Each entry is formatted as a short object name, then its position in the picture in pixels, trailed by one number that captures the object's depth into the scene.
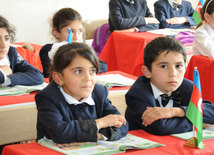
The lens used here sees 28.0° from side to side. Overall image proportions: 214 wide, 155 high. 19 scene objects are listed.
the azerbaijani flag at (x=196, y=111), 1.60
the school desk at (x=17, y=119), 2.17
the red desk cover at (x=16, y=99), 2.28
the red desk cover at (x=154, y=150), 1.49
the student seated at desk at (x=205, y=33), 3.45
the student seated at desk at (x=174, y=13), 5.04
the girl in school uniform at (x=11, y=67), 2.70
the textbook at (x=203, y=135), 1.70
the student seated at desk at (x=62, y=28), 3.36
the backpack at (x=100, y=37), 5.36
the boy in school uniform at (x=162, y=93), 1.84
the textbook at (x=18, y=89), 2.49
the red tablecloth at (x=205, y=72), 3.23
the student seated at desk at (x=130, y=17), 4.66
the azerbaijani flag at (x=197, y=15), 4.24
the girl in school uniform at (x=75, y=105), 1.63
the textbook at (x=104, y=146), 1.50
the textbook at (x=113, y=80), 2.66
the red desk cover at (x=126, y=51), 4.14
